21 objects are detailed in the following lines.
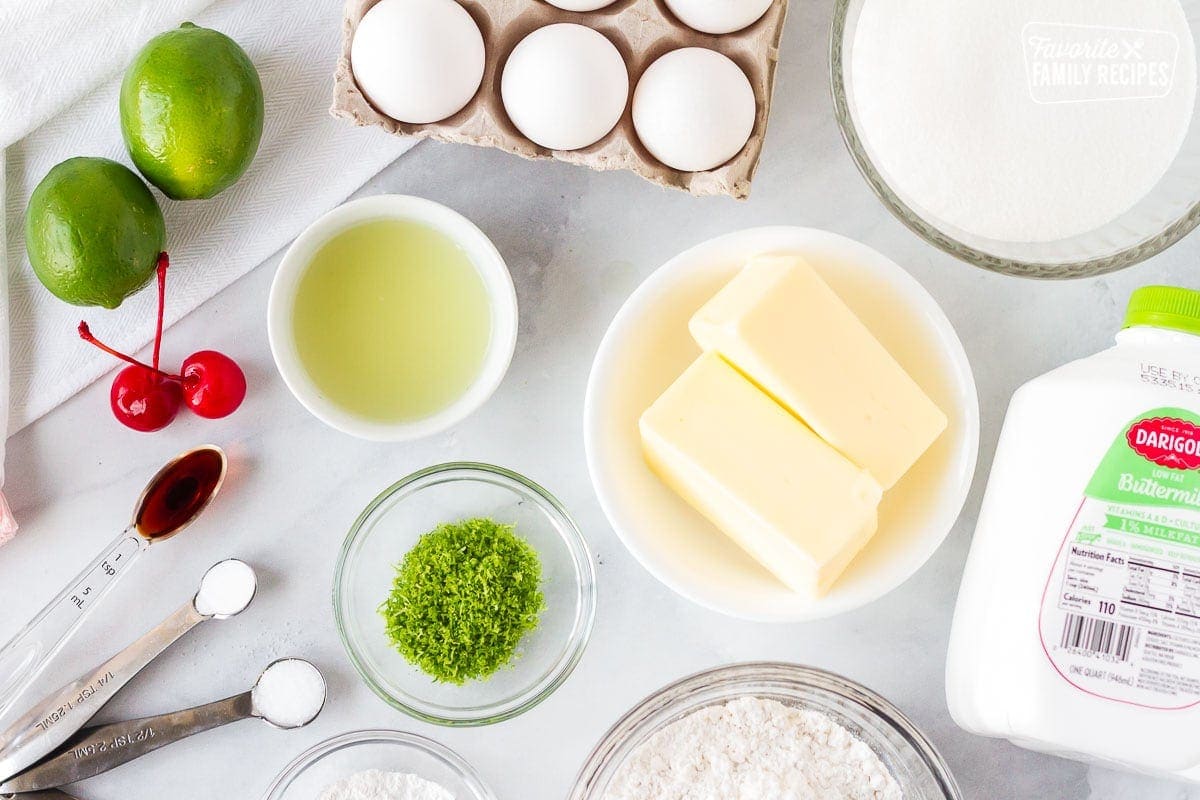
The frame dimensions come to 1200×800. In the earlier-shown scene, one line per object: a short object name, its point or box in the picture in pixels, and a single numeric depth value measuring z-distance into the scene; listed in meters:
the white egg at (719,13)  0.70
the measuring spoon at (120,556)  0.75
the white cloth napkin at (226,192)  0.76
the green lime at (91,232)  0.71
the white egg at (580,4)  0.71
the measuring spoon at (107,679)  0.74
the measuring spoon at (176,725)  0.74
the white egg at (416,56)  0.70
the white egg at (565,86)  0.70
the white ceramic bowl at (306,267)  0.73
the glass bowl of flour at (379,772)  0.75
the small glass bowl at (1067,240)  0.71
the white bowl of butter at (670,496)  0.72
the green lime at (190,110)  0.70
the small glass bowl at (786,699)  0.72
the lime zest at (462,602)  0.74
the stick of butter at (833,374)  0.70
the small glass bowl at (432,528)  0.75
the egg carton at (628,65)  0.72
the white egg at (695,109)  0.70
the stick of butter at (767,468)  0.70
